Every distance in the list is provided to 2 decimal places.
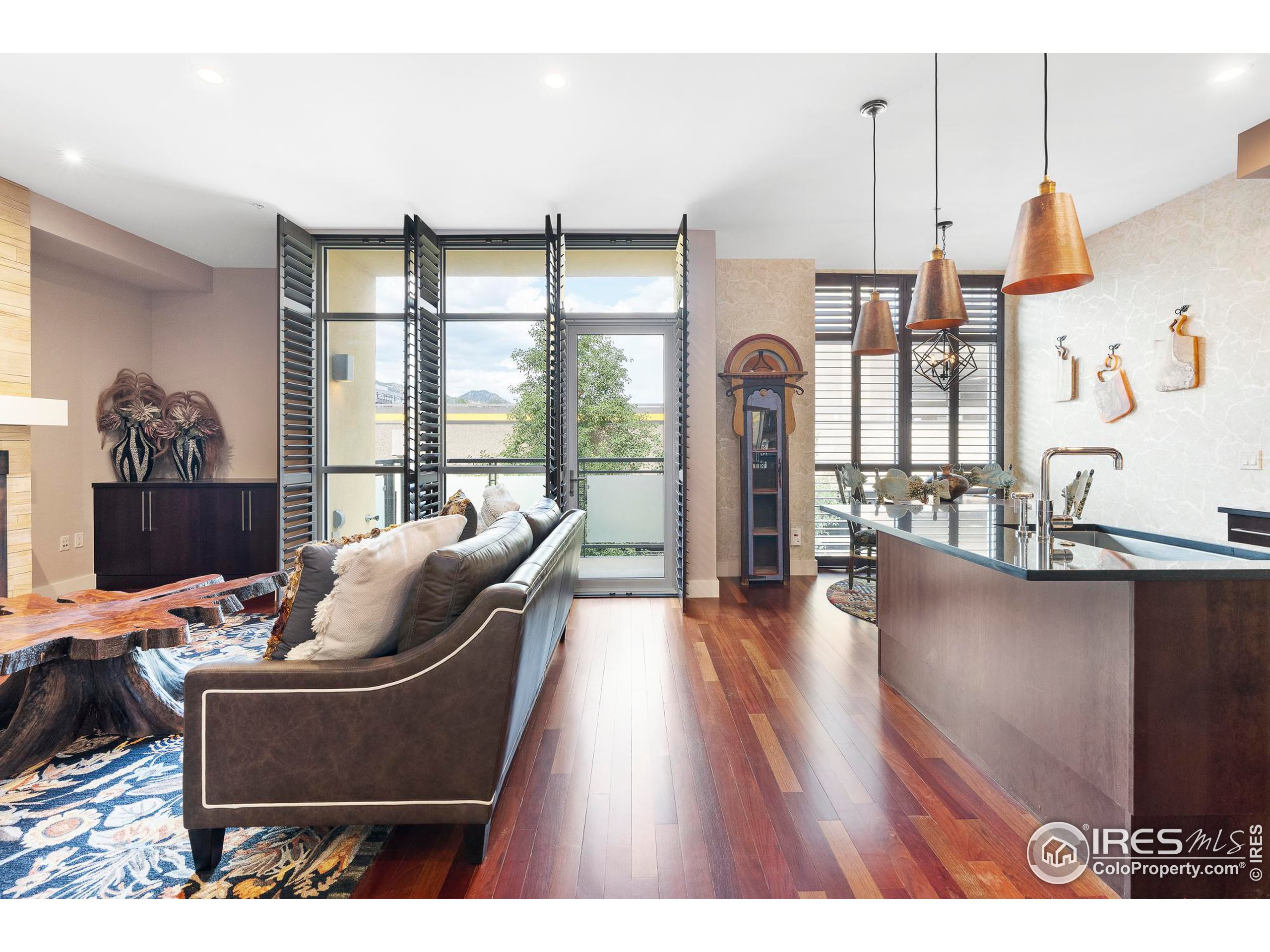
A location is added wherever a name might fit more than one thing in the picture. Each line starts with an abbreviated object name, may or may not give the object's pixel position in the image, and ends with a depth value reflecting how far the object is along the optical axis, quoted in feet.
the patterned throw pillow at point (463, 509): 8.67
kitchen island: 4.92
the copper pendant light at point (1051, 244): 5.58
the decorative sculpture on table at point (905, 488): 9.82
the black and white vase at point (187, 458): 17.04
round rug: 14.07
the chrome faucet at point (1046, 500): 6.28
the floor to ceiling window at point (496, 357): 15.71
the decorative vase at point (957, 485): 10.53
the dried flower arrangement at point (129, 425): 16.51
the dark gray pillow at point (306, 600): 5.44
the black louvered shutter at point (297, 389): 14.58
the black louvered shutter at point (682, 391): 13.97
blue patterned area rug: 5.08
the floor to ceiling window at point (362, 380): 15.79
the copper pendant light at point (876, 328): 9.98
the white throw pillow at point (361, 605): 5.28
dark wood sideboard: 15.87
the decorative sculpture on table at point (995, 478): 10.75
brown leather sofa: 5.06
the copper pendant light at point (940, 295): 7.89
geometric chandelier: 18.58
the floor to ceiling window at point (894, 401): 19.07
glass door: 15.80
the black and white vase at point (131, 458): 16.57
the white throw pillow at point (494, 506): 9.66
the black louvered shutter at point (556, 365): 14.51
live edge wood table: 6.82
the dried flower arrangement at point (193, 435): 17.06
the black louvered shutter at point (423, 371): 14.48
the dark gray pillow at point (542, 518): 9.27
